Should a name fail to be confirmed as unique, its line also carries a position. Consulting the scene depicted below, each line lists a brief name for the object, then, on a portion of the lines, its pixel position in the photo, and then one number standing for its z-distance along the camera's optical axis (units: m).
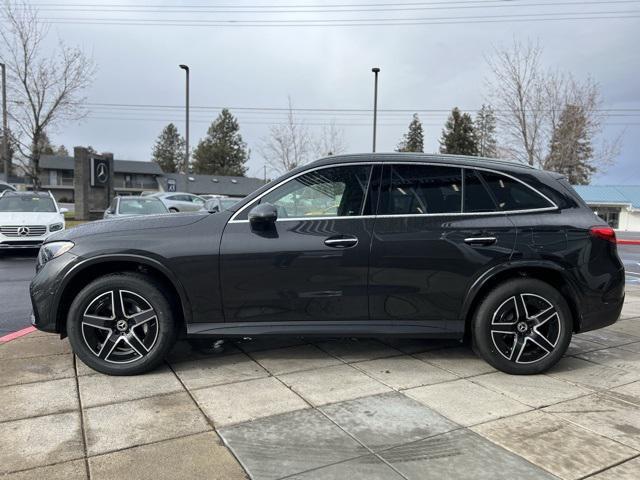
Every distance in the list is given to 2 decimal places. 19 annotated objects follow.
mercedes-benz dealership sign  26.97
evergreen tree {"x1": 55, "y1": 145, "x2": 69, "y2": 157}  108.01
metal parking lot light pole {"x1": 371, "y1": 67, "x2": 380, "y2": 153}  23.88
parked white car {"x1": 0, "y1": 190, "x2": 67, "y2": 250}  12.02
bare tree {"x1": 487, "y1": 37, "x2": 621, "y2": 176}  23.02
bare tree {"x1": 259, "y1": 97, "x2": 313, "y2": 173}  30.70
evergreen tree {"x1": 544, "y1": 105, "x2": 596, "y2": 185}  22.98
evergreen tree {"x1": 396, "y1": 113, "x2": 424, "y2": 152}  80.25
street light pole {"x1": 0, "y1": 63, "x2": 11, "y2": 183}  21.16
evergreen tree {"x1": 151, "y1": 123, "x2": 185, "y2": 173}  96.62
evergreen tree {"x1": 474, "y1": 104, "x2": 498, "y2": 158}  29.10
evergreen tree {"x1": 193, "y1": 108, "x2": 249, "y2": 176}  83.31
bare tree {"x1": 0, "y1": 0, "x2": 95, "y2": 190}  21.39
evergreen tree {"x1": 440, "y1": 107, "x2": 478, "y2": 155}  69.12
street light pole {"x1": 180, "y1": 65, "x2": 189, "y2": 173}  25.12
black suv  4.02
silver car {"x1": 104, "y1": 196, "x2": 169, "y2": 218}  13.76
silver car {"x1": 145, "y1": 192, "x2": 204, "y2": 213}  27.11
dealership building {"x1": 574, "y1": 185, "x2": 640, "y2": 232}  42.78
